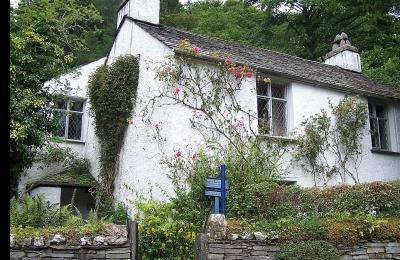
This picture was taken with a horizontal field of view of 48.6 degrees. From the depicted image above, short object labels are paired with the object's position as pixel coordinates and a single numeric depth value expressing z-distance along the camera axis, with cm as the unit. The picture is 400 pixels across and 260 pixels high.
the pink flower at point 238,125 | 1241
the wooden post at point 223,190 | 784
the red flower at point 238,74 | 1265
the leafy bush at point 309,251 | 730
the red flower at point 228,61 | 1255
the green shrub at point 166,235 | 874
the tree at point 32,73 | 1326
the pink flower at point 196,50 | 1250
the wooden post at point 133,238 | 691
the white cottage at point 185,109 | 1285
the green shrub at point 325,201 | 839
